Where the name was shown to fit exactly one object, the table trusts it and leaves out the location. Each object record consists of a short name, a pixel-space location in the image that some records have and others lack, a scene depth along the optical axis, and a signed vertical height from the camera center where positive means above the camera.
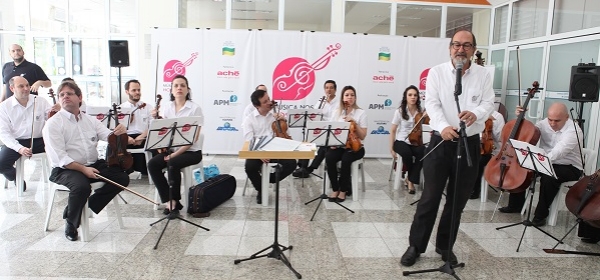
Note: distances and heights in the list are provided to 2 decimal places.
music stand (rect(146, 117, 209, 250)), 3.41 -0.42
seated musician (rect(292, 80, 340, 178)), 5.61 -0.27
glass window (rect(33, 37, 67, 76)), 8.66 +0.56
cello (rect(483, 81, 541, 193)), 3.79 -0.61
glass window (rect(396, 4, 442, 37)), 8.15 +1.47
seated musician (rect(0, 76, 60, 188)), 4.52 -0.49
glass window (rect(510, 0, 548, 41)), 6.78 +1.35
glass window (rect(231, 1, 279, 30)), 7.98 +1.42
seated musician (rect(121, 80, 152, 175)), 5.22 -0.41
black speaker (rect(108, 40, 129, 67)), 6.32 +0.46
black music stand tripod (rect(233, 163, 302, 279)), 2.88 -1.18
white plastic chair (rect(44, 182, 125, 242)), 3.30 -1.07
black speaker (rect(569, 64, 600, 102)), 4.50 +0.19
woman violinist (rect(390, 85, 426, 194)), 5.07 -0.54
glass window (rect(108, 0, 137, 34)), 8.42 +1.36
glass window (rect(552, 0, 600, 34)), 5.66 +1.22
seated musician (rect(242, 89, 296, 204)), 4.50 -0.42
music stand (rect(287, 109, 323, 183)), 5.36 -0.33
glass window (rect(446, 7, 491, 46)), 8.27 +1.50
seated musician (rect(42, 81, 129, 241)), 3.25 -0.62
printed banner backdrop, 7.12 +0.37
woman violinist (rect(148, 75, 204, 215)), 3.99 -0.68
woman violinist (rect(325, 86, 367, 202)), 4.66 -0.68
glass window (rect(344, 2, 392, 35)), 8.10 +1.46
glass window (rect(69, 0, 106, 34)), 8.52 +1.34
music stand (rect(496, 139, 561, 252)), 3.36 -0.49
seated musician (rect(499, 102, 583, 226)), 3.98 -0.53
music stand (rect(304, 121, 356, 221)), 4.19 -0.42
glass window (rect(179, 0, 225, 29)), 8.00 +1.37
